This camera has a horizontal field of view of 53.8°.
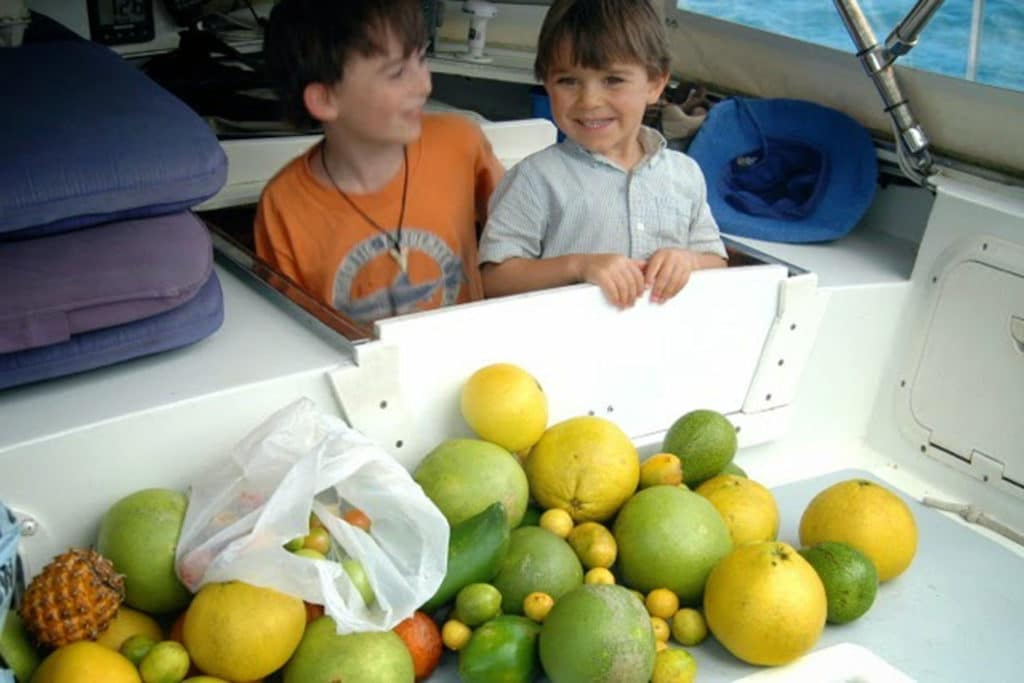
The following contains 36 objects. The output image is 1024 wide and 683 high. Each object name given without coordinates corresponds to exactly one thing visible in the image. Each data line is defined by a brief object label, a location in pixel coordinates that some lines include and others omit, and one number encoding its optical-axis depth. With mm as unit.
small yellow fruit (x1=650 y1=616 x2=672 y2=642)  1004
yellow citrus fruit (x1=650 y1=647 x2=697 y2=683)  932
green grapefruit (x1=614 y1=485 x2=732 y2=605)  1035
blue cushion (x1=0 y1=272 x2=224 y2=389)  974
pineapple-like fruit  860
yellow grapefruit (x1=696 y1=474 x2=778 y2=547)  1123
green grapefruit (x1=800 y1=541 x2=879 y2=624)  1051
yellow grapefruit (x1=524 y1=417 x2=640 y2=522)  1099
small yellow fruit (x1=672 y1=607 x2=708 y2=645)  1019
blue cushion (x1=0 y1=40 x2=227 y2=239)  948
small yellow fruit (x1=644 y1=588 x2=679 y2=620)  1027
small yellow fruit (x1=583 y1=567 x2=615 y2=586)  1010
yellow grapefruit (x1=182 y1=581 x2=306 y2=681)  857
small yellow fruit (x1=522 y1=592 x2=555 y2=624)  964
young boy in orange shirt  1355
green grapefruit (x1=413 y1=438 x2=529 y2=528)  1030
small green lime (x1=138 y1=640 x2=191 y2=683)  849
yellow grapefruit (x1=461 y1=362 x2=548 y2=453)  1105
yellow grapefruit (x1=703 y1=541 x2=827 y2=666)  960
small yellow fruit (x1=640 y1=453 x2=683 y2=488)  1125
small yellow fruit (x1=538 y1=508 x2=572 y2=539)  1076
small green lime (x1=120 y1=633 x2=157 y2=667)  875
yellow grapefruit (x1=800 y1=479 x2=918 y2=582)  1137
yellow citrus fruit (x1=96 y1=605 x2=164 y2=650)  902
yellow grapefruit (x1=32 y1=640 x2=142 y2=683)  817
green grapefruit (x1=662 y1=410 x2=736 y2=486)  1182
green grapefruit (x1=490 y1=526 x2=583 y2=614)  991
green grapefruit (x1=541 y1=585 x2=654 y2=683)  876
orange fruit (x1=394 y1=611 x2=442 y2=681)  940
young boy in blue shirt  1319
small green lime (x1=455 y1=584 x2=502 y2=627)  949
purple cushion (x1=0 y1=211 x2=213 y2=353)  939
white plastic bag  881
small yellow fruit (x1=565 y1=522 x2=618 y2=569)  1042
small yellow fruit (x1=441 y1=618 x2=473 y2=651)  950
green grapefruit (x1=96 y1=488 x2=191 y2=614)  926
